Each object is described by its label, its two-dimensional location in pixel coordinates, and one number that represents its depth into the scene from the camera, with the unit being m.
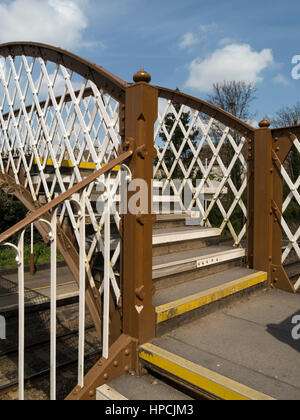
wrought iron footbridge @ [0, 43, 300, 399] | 1.61
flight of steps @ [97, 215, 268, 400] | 1.42
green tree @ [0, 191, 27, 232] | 9.40
